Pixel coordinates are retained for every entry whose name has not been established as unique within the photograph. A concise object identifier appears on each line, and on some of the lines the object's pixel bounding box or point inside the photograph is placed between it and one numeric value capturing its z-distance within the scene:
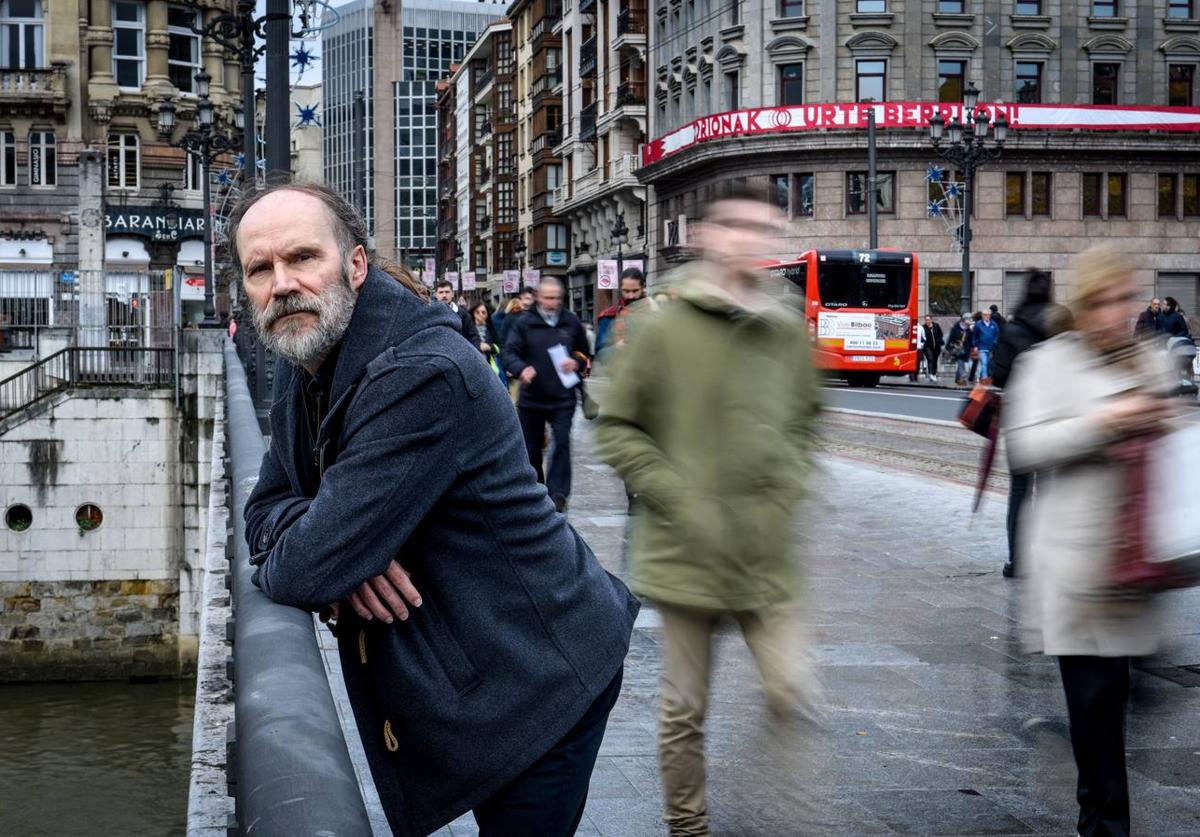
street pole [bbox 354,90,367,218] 32.59
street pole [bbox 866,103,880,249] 40.53
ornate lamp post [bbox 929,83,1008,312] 34.69
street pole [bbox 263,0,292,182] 10.70
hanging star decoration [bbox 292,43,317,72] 14.13
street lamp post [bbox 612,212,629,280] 50.66
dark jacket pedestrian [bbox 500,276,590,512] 11.84
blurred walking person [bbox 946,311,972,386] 37.09
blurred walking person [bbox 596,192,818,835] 4.43
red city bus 35.97
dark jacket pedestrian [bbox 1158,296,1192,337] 27.92
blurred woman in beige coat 4.44
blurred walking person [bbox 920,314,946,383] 40.44
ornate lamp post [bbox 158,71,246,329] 27.62
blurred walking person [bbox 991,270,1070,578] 8.88
